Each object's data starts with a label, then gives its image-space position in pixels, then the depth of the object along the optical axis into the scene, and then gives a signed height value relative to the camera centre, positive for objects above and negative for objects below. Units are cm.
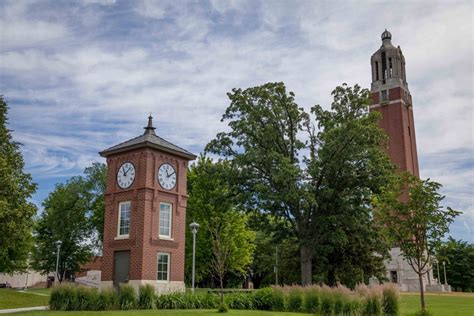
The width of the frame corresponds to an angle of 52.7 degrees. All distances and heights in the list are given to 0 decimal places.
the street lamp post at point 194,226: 2027 +180
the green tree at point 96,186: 4403 +783
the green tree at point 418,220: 1662 +169
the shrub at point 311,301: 1623 -105
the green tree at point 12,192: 2186 +364
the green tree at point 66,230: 4447 +367
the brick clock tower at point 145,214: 2244 +264
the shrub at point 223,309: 1543 -123
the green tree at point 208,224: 3431 +327
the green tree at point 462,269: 6016 +3
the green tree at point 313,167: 2719 +580
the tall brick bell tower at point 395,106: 5600 +1961
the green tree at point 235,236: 3453 +250
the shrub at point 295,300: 1690 -105
